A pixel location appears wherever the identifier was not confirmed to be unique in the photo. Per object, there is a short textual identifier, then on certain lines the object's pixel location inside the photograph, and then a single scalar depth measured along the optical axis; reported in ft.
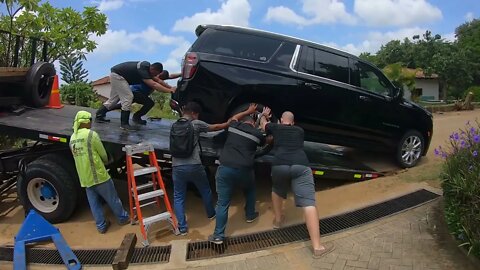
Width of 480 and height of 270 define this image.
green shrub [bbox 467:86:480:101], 79.67
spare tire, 22.66
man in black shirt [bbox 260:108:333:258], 14.93
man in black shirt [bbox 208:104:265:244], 16.14
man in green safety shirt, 17.62
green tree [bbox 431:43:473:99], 129.90
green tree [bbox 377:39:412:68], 148.87
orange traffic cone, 24.71
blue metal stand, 15.79
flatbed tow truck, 18.65
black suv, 18.90
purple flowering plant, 12.84
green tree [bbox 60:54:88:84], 156.46
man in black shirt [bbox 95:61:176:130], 20.68
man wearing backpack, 16.89
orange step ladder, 16.85
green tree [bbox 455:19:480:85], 136.67
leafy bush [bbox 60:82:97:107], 65.91
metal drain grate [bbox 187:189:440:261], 15.74
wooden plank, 14.87
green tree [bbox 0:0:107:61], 31.50
